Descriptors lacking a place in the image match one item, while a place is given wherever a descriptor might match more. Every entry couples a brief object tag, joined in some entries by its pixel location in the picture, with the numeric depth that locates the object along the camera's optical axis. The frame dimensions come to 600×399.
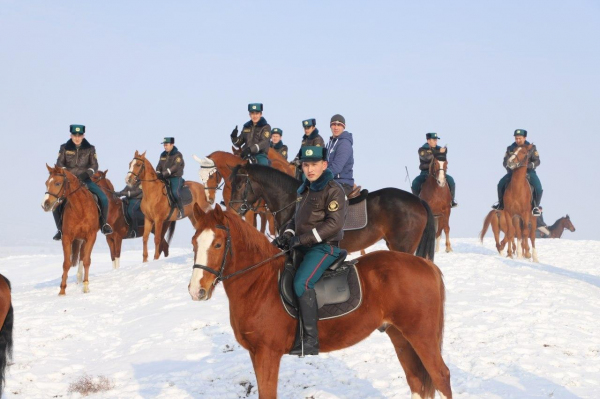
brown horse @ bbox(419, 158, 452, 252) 20.03
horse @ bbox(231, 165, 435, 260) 12.20
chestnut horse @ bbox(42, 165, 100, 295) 15.35
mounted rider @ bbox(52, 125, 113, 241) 16.94
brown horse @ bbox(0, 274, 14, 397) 7.31
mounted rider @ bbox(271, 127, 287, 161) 24.00
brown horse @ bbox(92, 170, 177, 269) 21.95
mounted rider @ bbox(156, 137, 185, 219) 20.73
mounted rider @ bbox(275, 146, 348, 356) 6.35
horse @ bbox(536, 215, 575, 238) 41.84
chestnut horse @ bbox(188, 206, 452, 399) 6.05
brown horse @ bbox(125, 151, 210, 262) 19.84
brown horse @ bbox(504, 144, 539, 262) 20.73
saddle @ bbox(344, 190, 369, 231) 11.91
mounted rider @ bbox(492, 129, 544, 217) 20.97
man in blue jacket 11.80
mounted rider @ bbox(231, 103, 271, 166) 16.41
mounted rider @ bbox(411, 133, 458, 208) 19.94
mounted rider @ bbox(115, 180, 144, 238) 22.67
